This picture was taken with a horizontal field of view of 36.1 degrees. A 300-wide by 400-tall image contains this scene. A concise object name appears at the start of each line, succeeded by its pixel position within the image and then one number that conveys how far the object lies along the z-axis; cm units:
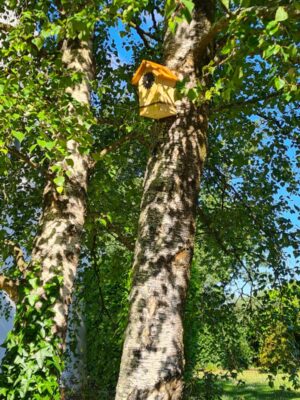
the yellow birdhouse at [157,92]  325
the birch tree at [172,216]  262
